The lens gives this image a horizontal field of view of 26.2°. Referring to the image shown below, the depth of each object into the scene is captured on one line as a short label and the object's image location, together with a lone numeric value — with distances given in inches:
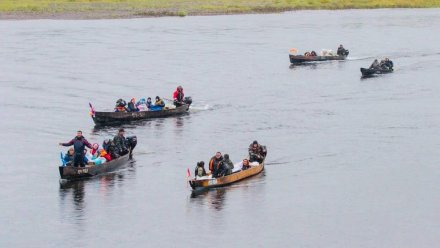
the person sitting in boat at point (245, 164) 1927.9
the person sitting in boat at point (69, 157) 1899.6
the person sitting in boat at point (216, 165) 1836.9
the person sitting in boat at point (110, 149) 1993.1
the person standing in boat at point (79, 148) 1845.5
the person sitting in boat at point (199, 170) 1824.6
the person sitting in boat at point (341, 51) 3875.5
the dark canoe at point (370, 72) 3400.6
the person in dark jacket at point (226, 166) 1854.1
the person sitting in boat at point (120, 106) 2544.3
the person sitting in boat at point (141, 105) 2598.4
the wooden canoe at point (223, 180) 1811.3
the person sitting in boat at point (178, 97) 2662.4
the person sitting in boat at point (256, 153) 1980.8
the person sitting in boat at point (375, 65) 3431.4
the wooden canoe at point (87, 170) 1875.0
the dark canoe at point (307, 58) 3724.7
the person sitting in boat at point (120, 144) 2018.1
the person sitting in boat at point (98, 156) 1942.7
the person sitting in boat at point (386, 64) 3484.3
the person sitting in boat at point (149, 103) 2605.8
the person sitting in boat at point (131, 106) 2556.6
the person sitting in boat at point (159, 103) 2615.7
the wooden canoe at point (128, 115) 2495.1
